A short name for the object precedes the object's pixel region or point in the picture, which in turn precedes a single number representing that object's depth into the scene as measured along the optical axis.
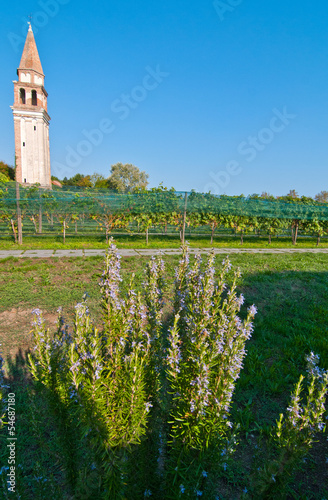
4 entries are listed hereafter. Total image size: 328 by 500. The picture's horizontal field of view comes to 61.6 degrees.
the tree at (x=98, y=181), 70.19
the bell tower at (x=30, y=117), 46.78
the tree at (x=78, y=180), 77.46
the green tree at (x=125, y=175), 68.88
